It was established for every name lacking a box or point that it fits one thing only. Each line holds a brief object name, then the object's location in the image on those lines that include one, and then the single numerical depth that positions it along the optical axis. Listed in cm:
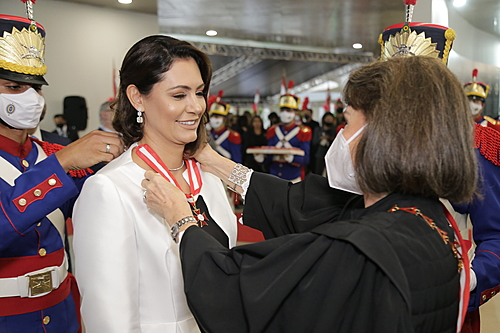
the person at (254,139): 857
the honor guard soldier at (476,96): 516
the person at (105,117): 507
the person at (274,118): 996
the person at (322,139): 901
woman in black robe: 104
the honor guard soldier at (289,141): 691
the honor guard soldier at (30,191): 149
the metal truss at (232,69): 1496
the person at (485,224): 150
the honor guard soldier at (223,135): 807
